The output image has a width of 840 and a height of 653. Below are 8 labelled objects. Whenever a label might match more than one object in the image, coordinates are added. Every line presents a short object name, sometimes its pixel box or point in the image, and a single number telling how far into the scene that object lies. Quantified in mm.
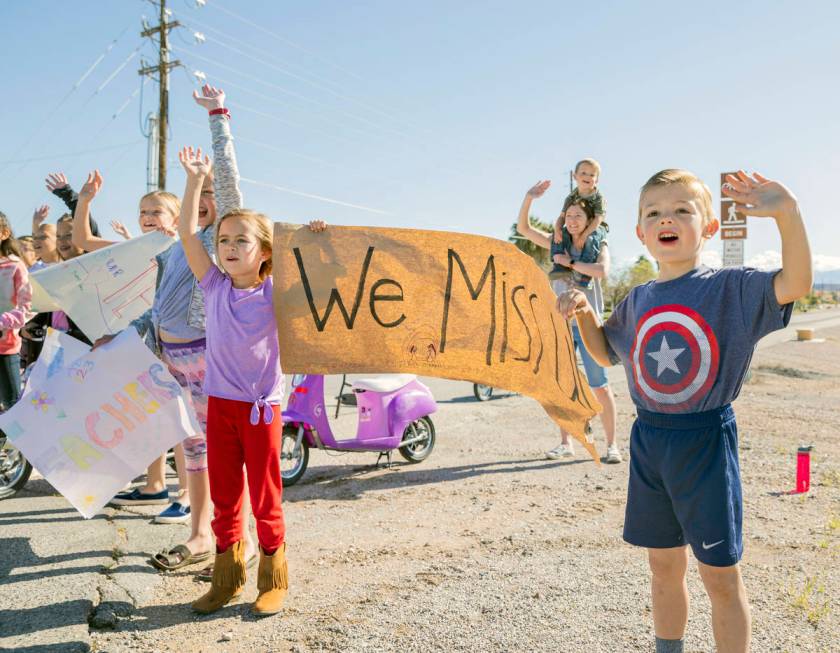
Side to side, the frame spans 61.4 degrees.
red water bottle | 4891
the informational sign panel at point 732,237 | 12789
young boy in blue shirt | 2238
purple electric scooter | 5617
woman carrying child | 5480
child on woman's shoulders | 5586
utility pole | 22094
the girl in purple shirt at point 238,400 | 3260
